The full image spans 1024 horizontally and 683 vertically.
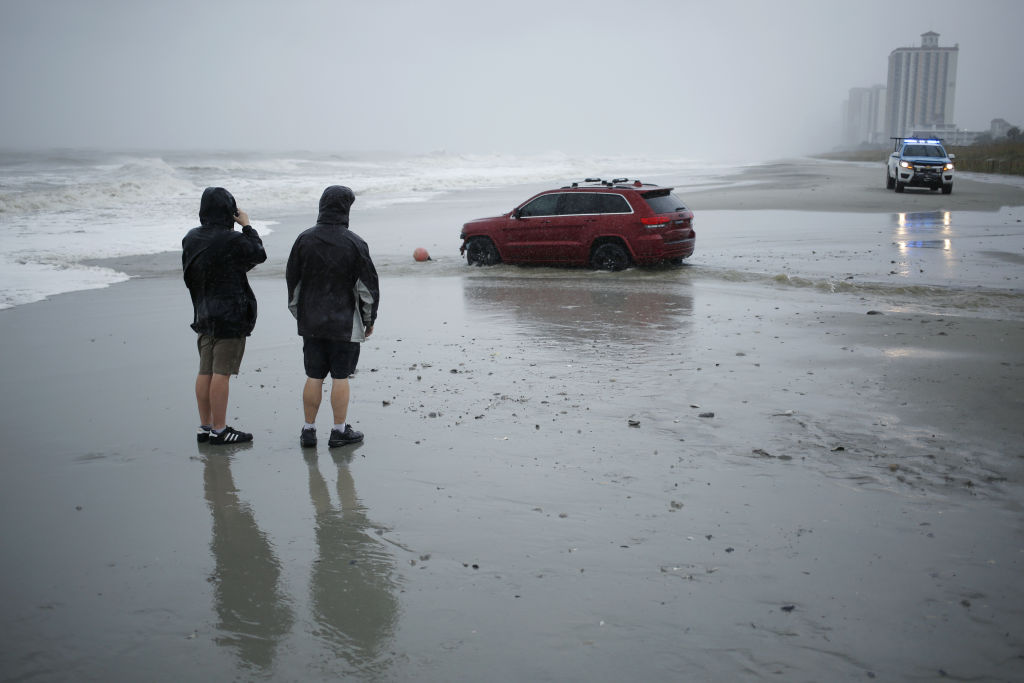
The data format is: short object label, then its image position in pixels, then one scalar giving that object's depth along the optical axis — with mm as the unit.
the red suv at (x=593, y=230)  15664
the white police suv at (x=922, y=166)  32094
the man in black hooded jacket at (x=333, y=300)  6375
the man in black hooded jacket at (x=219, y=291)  6445
